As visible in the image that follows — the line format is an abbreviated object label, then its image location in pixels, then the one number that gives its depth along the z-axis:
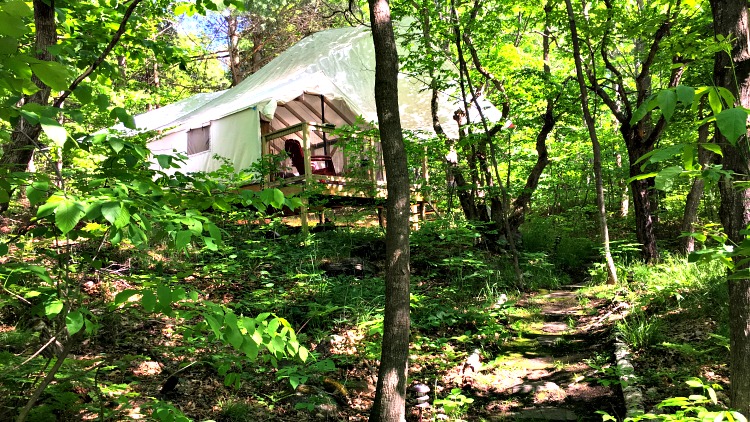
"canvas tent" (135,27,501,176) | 9.72
